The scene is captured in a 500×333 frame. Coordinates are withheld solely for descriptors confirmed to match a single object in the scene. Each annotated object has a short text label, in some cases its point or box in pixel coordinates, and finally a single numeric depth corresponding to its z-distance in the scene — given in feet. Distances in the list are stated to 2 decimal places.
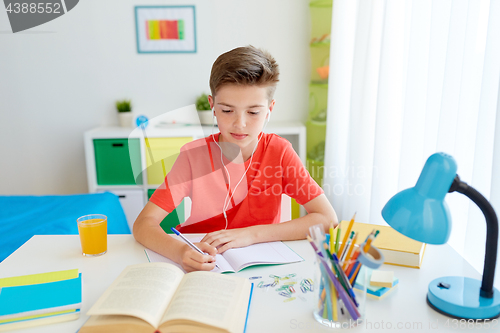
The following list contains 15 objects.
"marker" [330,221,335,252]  2.17
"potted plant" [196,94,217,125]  8.70
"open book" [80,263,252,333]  2.04
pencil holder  2.06
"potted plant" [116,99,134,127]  8.96
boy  3.48
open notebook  2.87
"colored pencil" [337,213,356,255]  2.21
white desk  2.20
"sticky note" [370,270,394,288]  2.51
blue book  2.24
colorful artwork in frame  8.97
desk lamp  2.06
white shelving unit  8.27
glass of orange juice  3.13
